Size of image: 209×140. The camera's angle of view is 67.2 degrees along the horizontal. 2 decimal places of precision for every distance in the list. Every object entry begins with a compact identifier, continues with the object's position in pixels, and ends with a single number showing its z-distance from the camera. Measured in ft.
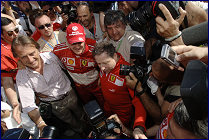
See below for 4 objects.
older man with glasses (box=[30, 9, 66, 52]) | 8.36
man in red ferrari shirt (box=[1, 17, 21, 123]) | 7.14
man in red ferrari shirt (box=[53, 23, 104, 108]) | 7.01
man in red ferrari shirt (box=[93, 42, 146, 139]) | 5.89
